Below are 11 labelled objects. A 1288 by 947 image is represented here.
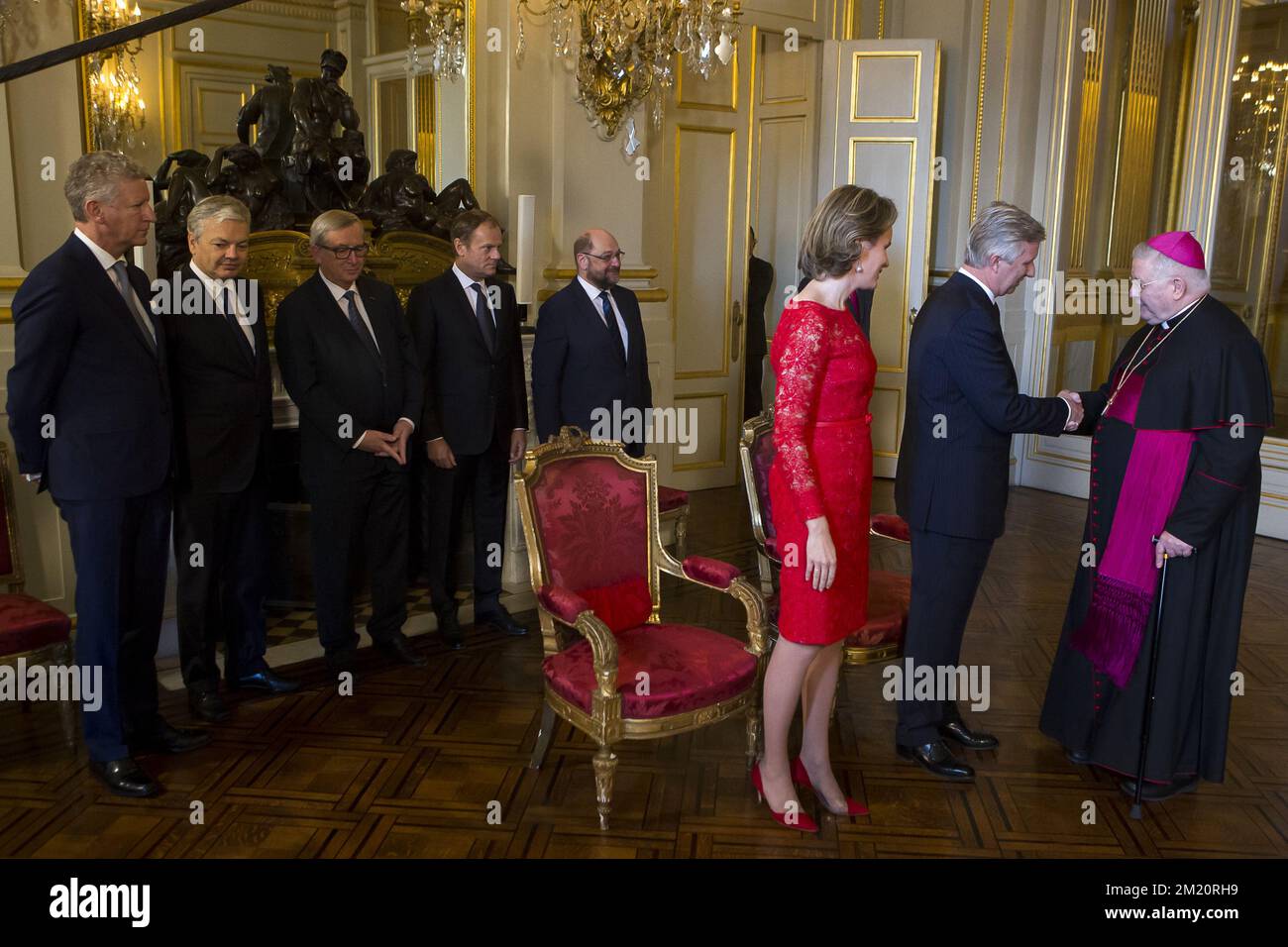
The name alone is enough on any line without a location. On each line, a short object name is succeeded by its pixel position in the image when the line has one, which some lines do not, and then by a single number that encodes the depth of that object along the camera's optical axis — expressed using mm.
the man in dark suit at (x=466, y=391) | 4305
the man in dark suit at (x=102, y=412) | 2957
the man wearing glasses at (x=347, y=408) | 3865
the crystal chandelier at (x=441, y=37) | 5191
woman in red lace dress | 2693
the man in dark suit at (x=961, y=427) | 3053
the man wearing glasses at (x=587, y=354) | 4535
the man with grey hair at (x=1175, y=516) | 2992
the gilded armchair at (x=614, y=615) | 2965
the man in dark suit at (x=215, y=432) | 3467
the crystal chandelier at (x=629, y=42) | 5086
